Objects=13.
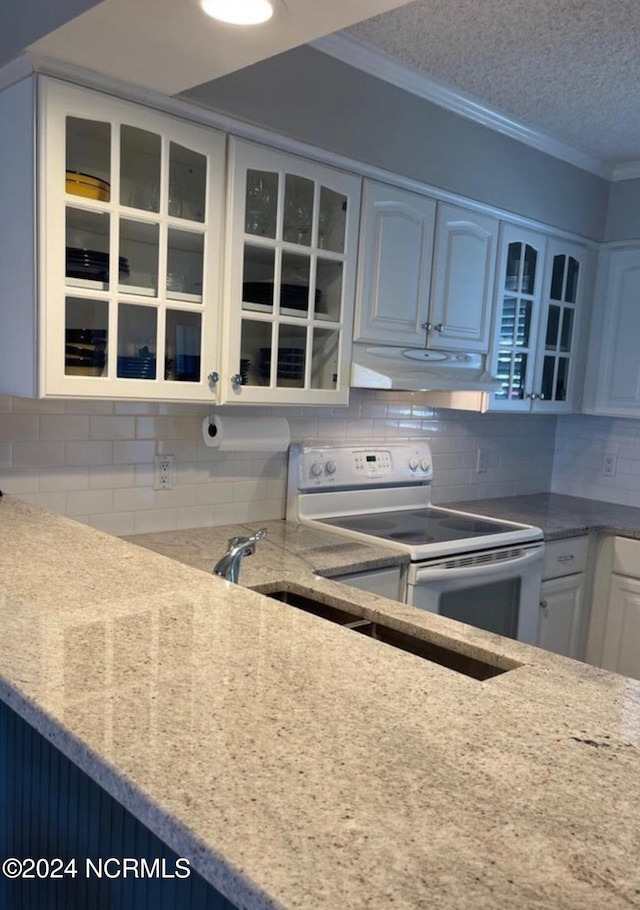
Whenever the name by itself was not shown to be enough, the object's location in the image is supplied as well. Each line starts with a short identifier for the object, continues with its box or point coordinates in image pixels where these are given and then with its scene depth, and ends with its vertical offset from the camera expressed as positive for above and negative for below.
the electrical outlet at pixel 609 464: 3.66 -0.44
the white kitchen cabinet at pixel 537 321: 3.02 +0.22
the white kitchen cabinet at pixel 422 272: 2.46 +0.34
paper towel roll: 2.34 -0.26
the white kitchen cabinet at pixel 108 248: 1.74 +0.25
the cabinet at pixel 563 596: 3.01 -0.94
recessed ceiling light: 1.37 +0.65
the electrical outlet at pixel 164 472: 2.40 -0.40
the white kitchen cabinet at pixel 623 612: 3.10 -1.01
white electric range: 2.45 -0.61
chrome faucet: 1.70 -0.47
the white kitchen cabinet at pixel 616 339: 3.35 +0.17
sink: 1.45 -0.60
